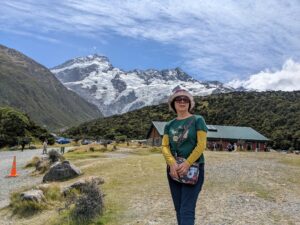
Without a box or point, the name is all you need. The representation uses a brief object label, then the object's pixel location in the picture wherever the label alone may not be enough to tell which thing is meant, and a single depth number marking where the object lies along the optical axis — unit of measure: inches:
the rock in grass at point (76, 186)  322.2
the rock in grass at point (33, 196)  304.8
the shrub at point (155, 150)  1119.3
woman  147.3
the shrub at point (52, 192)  320.2
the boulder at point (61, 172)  461.9
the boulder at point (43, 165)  598.1
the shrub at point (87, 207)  249.5
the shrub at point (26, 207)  297.1
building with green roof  1770.2
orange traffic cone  581.0
